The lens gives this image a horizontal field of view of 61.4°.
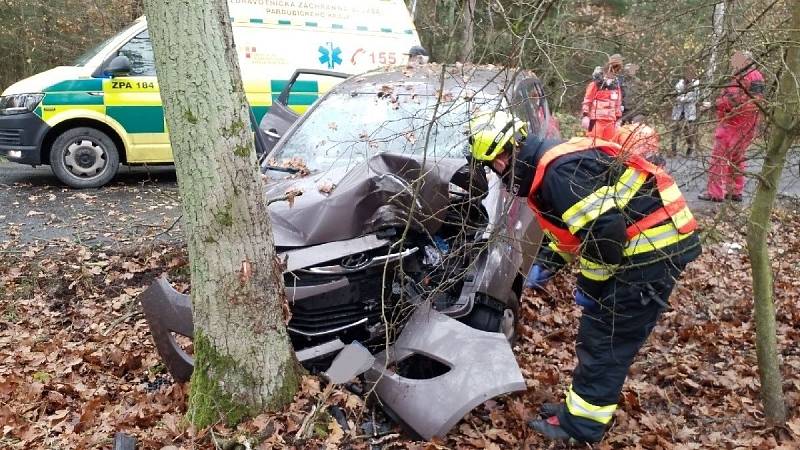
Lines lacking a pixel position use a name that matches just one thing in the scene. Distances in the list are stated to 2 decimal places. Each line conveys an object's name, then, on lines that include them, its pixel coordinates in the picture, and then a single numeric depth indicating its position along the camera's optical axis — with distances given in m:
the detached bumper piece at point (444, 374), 3.00
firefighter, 2.95
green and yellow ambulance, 7.41
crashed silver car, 3.10
